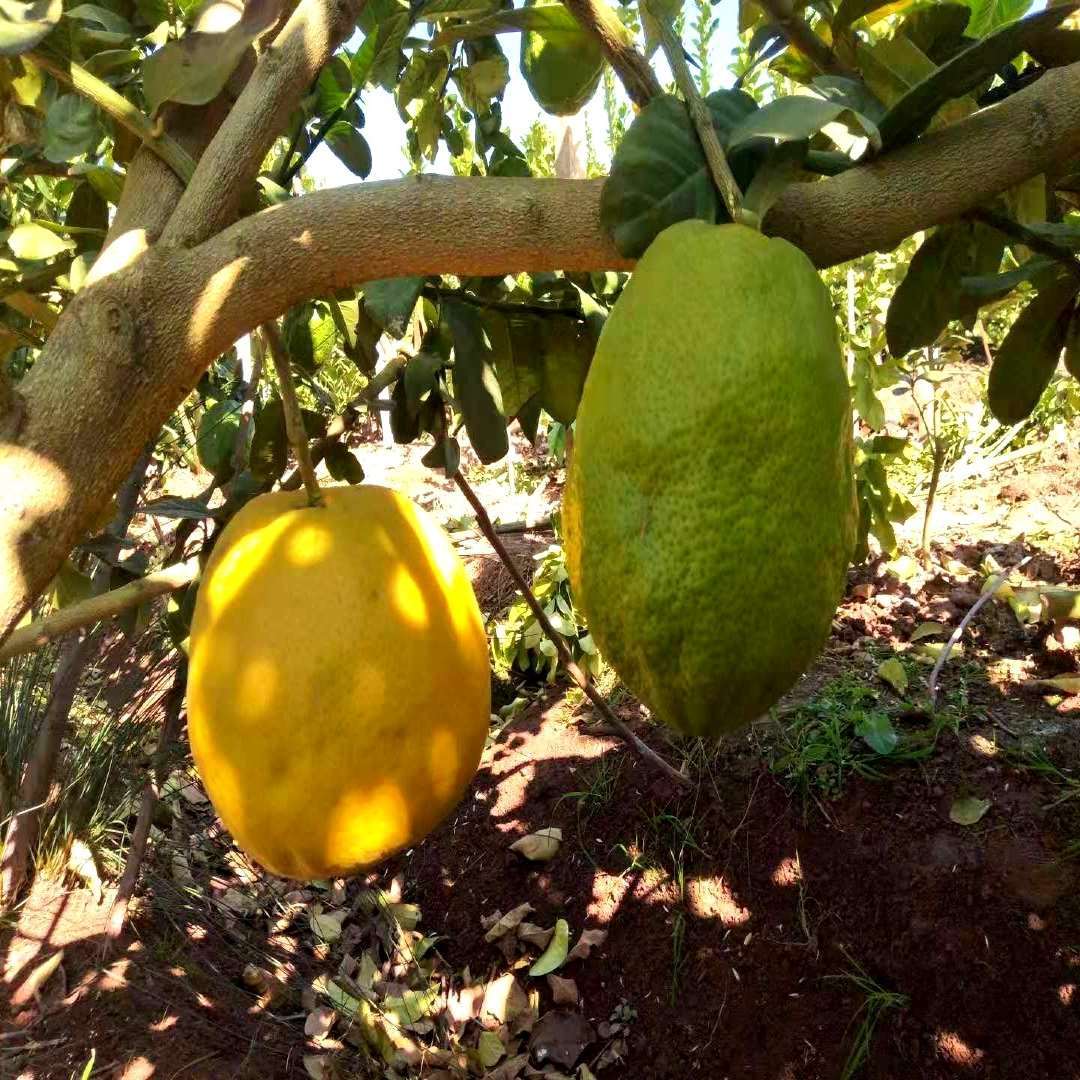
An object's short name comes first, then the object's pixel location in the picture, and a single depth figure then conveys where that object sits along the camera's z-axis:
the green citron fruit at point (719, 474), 0.53
